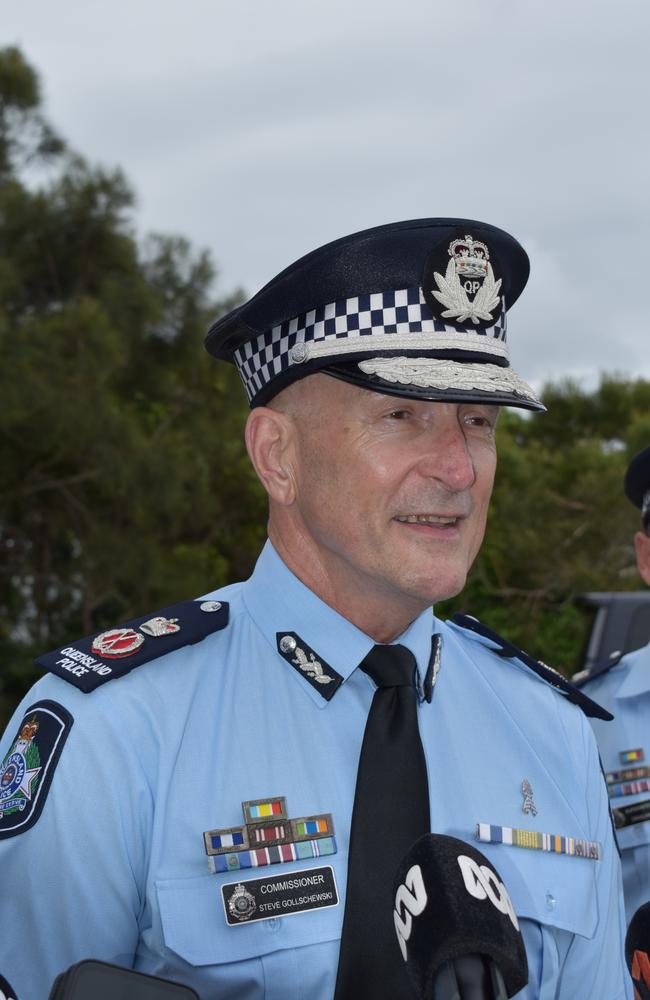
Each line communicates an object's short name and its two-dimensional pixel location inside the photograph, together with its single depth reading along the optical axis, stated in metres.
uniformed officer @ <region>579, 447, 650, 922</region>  1.99
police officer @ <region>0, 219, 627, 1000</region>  1.41
